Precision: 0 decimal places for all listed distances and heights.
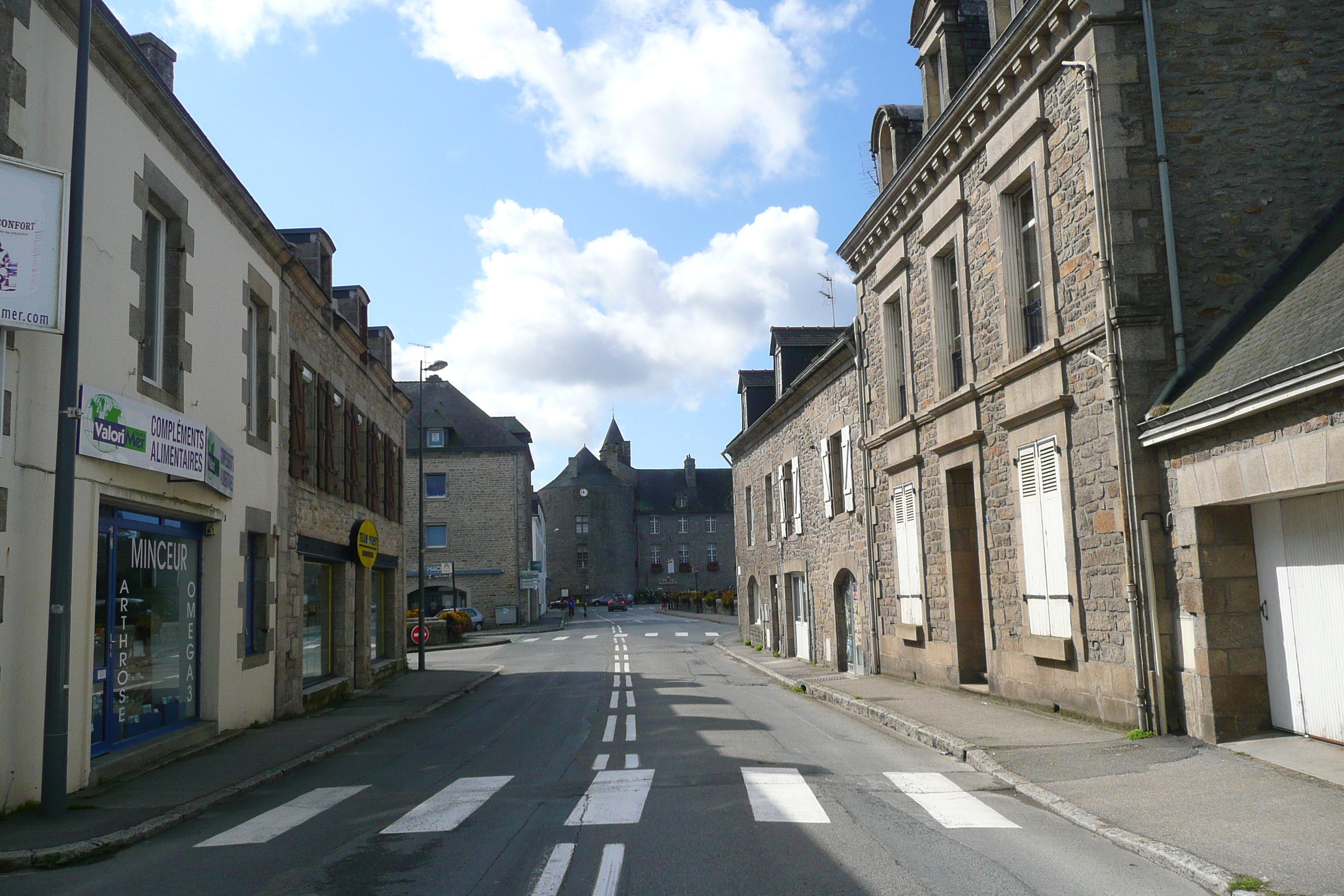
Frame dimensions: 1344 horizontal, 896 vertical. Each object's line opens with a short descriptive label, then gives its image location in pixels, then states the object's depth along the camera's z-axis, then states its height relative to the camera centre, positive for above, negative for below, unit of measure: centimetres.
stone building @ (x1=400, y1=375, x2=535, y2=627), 4919 +348
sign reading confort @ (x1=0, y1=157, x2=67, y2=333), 732 +259
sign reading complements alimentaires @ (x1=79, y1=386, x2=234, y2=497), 859 +149
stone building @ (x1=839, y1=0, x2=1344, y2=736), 989 +320
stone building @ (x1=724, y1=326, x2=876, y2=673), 1923 +162
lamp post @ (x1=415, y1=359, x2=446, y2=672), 2402 +61
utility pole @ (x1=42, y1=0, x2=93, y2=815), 740 +63
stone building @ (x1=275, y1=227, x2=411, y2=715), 1506 +169
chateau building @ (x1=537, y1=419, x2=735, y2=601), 9744 +492
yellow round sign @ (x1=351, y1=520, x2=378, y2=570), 1864 +89
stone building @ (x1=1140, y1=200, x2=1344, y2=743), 768 +43
